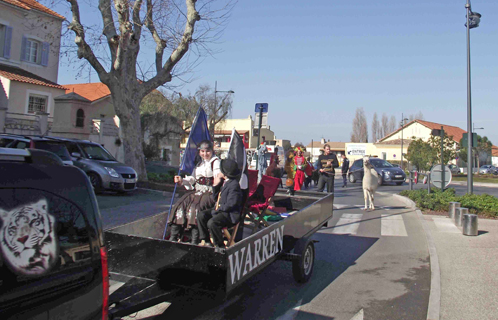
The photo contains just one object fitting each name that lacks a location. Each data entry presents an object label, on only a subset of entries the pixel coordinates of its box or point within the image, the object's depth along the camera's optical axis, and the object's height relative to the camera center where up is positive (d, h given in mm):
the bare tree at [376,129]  95438 +12183
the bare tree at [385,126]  95812 +12989
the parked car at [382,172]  25703 +758
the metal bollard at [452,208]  11148 -521
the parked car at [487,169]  68500 +3317
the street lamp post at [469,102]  13797 +2811
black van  2016 -366
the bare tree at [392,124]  95938 +13479
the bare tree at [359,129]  91438 +11569
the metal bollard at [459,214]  10029 -617
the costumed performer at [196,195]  5336 -230
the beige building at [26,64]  25516 +6828
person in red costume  11172 +315
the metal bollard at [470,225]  9094 -779
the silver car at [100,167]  13406 +182
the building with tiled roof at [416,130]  79250 +10456
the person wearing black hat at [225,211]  4980 -387
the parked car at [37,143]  11586 +724
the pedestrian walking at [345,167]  20123 +753
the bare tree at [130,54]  15359 +4403
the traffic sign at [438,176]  12539 +324
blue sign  11414 +1905
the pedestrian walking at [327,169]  11555 +354
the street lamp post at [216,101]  43094 +7662
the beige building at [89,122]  23156 +2878
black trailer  3639 -837
